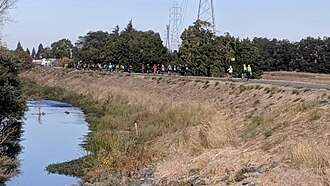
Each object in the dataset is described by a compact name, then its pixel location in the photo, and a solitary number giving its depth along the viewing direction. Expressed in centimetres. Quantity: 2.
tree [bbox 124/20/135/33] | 16210
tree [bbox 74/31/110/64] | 12025
